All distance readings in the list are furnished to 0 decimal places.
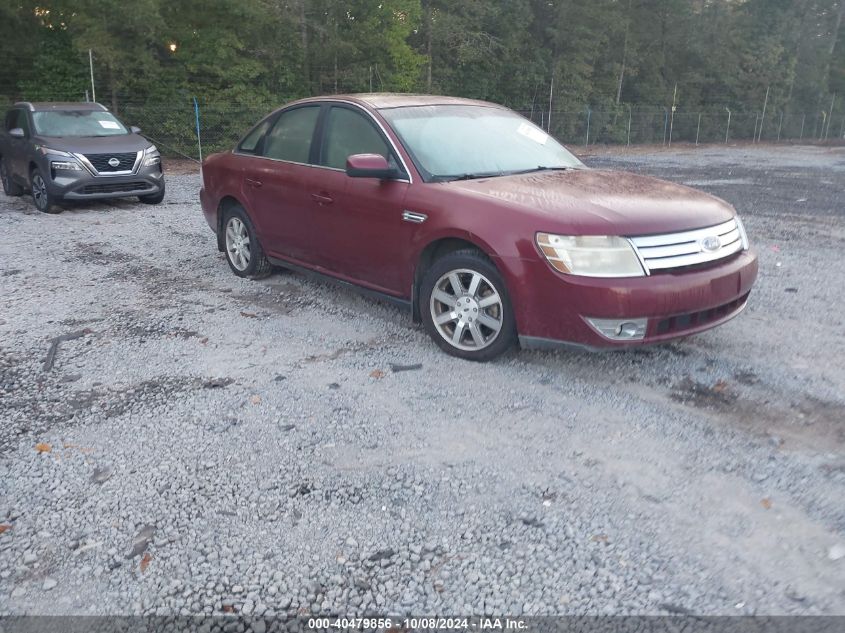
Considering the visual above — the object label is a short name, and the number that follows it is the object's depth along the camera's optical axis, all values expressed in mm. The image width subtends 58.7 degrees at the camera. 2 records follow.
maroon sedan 4285
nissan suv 11109
